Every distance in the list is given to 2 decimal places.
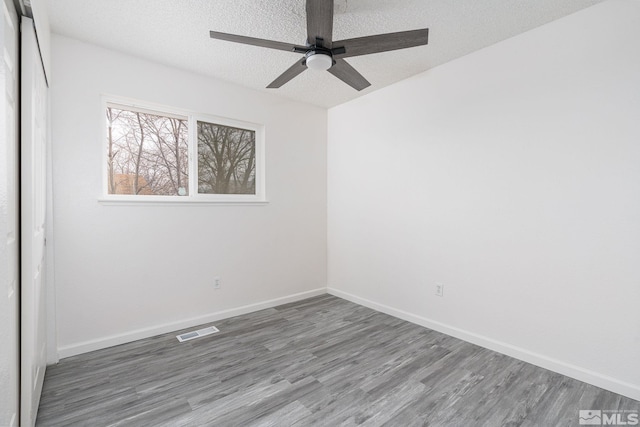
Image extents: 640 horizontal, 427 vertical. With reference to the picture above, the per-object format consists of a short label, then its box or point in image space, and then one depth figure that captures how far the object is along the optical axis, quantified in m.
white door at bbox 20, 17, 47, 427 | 1.45
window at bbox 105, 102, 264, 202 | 2.77
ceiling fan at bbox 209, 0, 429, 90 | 1.67
